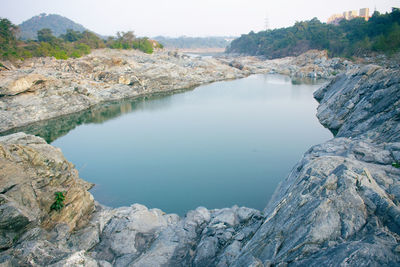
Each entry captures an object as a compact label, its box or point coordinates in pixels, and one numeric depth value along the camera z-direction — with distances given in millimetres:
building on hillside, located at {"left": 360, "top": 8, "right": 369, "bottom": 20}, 146500
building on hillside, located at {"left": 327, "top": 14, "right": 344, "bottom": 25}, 164400
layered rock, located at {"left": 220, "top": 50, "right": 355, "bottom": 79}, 53338
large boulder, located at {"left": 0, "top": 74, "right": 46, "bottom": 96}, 28219
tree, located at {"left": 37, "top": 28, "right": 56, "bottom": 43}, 57081
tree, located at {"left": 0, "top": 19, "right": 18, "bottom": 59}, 38906
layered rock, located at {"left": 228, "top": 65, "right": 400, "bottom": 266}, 5415
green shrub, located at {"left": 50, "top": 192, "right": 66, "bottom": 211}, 10521
